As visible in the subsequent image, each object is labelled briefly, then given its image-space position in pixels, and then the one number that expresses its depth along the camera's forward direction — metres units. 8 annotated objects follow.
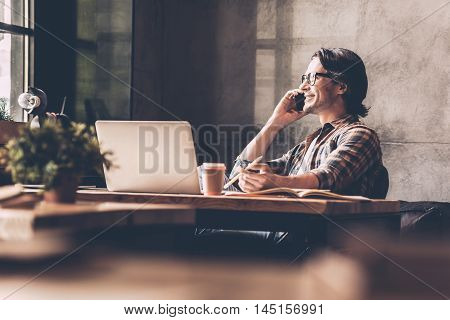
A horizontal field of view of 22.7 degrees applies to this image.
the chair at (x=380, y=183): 4.54
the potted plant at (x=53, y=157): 2.99
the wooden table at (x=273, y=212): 3.23
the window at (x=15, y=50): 8.29
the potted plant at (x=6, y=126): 7.01
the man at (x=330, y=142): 4.27
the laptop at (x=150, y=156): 3.56
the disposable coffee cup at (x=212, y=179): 3.77
